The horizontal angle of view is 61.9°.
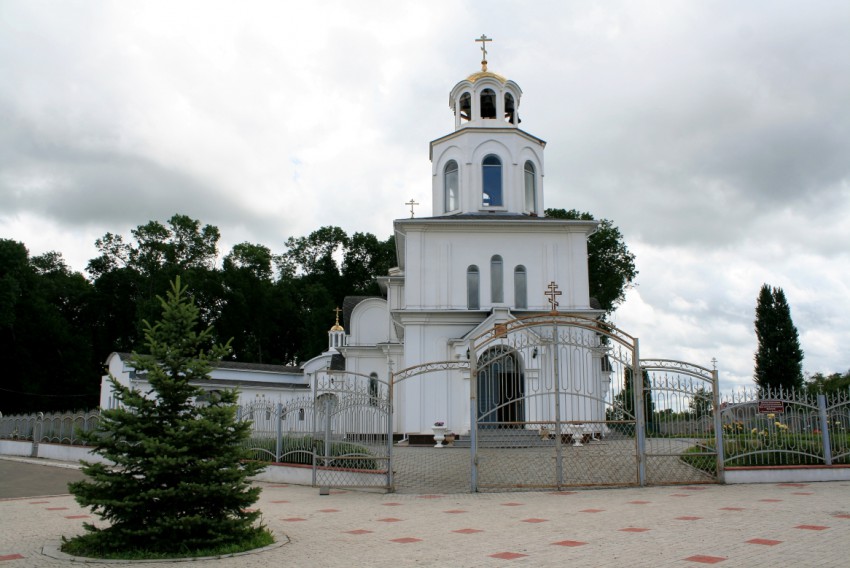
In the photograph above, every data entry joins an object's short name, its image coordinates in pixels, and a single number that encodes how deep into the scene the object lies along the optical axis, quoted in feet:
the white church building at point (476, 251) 84.43
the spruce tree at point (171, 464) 24.89
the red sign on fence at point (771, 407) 45.34
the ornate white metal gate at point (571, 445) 44.62
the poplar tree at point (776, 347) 136.46
